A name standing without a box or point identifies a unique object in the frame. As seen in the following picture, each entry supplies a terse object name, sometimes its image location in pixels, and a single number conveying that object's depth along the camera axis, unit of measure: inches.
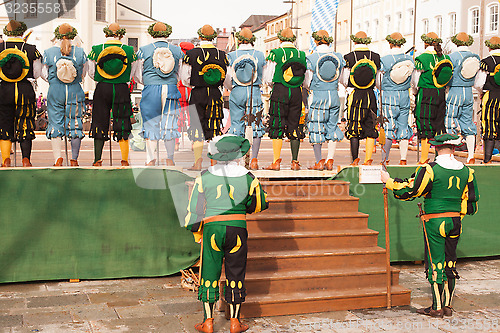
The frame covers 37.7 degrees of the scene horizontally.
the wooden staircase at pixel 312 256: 276.1
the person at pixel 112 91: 343.0
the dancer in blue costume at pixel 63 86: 341.7
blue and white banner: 767.7
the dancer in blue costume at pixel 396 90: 384.8
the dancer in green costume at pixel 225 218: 246.8
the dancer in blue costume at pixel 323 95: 371.2
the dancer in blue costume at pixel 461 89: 392.5
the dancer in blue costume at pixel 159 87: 351.9
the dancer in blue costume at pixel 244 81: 362.3
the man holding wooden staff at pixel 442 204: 266.7
